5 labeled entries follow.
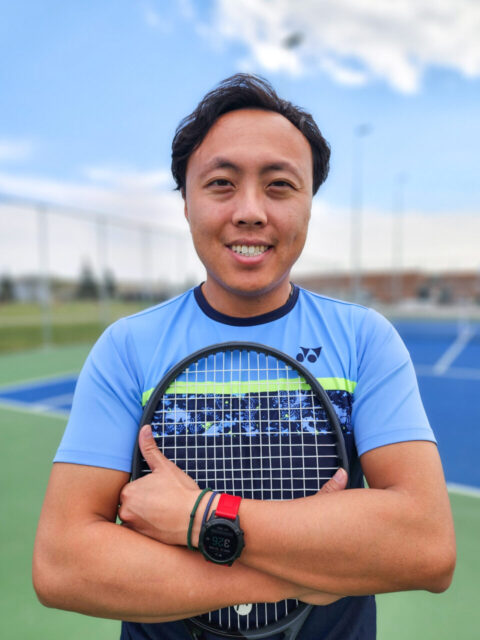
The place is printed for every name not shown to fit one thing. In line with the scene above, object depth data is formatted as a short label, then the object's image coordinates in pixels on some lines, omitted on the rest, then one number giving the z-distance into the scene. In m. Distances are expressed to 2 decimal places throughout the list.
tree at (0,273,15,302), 17.47
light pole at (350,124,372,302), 21.69
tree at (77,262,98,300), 15.45
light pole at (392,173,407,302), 28.09
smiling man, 1.08
